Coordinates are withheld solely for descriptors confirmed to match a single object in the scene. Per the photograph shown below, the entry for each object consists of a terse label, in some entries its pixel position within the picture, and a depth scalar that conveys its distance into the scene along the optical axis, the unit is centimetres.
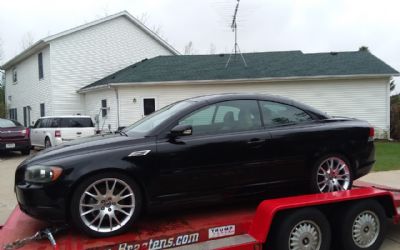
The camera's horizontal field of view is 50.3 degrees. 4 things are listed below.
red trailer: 400
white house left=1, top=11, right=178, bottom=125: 2342
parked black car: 400
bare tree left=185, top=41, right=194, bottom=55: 5259
